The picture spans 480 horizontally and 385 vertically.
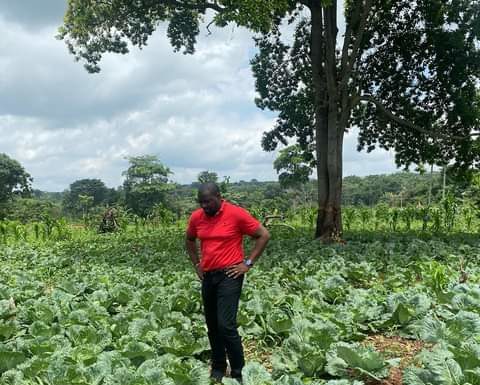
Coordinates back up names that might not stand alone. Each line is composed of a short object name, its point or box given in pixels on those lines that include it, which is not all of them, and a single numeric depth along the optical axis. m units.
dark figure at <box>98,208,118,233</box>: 23.59
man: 4.25
